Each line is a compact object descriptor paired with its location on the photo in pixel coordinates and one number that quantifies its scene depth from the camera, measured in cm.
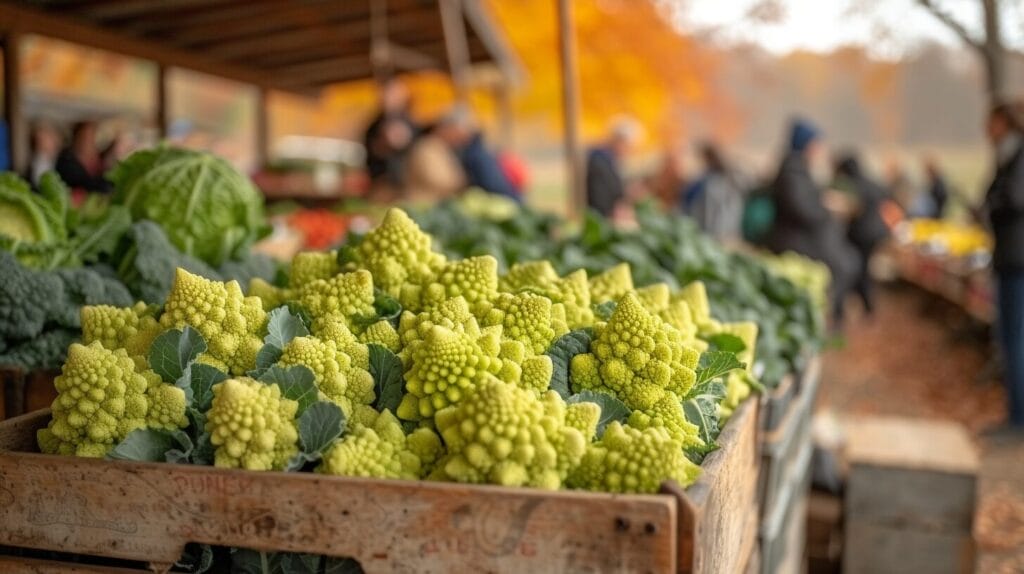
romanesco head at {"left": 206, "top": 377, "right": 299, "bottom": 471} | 150
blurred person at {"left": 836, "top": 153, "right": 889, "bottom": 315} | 1002
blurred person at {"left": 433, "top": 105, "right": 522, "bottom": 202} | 734
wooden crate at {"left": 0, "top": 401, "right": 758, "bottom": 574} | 137
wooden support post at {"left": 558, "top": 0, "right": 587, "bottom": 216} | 528
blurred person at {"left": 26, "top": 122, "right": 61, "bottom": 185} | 884
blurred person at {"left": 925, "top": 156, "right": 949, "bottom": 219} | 1600
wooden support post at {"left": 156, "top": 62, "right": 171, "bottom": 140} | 780
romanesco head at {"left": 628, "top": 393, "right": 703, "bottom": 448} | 168
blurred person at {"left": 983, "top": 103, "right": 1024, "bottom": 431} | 546
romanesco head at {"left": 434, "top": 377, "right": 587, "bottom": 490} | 146
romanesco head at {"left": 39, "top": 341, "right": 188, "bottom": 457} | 159
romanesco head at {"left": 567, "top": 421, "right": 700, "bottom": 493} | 146
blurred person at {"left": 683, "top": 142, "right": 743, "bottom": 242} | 1073
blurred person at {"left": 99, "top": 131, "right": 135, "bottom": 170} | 987
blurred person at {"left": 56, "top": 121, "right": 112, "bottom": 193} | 754
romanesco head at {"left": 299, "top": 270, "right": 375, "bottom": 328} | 193
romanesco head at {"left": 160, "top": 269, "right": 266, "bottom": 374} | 177
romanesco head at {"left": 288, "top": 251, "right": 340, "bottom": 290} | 216
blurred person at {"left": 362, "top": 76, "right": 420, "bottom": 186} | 788
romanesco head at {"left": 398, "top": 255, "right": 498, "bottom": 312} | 197
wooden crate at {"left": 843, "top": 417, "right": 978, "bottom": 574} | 337
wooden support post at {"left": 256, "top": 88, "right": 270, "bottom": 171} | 1060
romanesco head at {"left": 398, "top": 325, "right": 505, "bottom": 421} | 160
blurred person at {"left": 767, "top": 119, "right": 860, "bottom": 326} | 721
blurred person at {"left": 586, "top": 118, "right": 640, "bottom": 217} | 941
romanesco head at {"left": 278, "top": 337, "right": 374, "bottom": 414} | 167
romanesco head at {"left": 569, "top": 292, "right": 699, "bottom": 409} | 175
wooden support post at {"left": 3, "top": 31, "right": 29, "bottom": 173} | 502
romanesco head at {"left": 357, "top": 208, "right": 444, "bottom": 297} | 210
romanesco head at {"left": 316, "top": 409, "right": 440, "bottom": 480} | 150
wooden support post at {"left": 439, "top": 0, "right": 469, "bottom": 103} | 785
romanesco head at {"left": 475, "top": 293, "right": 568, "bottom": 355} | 183
